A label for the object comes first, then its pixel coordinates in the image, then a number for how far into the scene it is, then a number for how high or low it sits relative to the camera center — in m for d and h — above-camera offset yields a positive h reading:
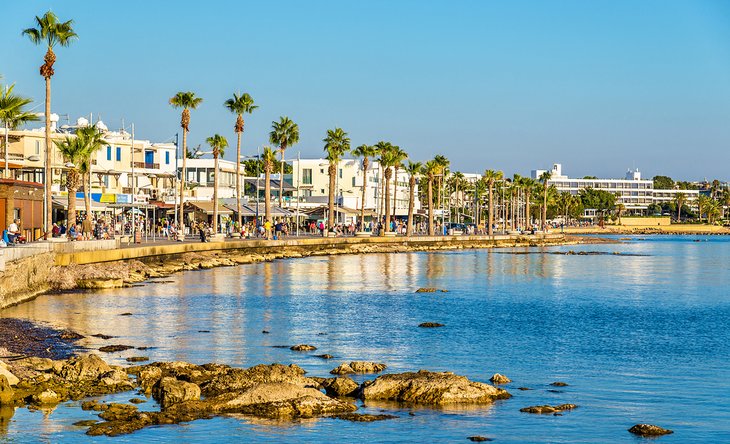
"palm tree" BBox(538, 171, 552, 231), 184.50 +5.69
